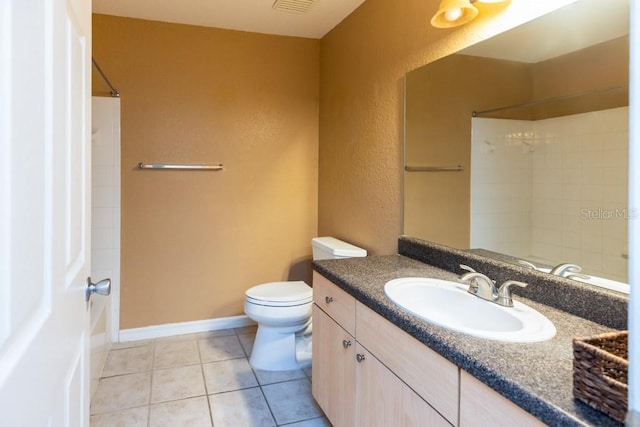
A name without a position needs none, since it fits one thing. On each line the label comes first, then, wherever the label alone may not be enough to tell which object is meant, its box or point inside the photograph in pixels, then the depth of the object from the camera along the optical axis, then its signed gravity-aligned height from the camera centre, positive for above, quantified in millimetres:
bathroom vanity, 808 -365
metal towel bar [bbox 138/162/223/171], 2809 +302
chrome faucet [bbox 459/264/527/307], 1260 -260
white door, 486 -6
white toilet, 2352 -665
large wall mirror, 1150 +243
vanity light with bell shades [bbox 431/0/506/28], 1517 +773
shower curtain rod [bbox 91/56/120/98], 2593 +786
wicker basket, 650 -285
